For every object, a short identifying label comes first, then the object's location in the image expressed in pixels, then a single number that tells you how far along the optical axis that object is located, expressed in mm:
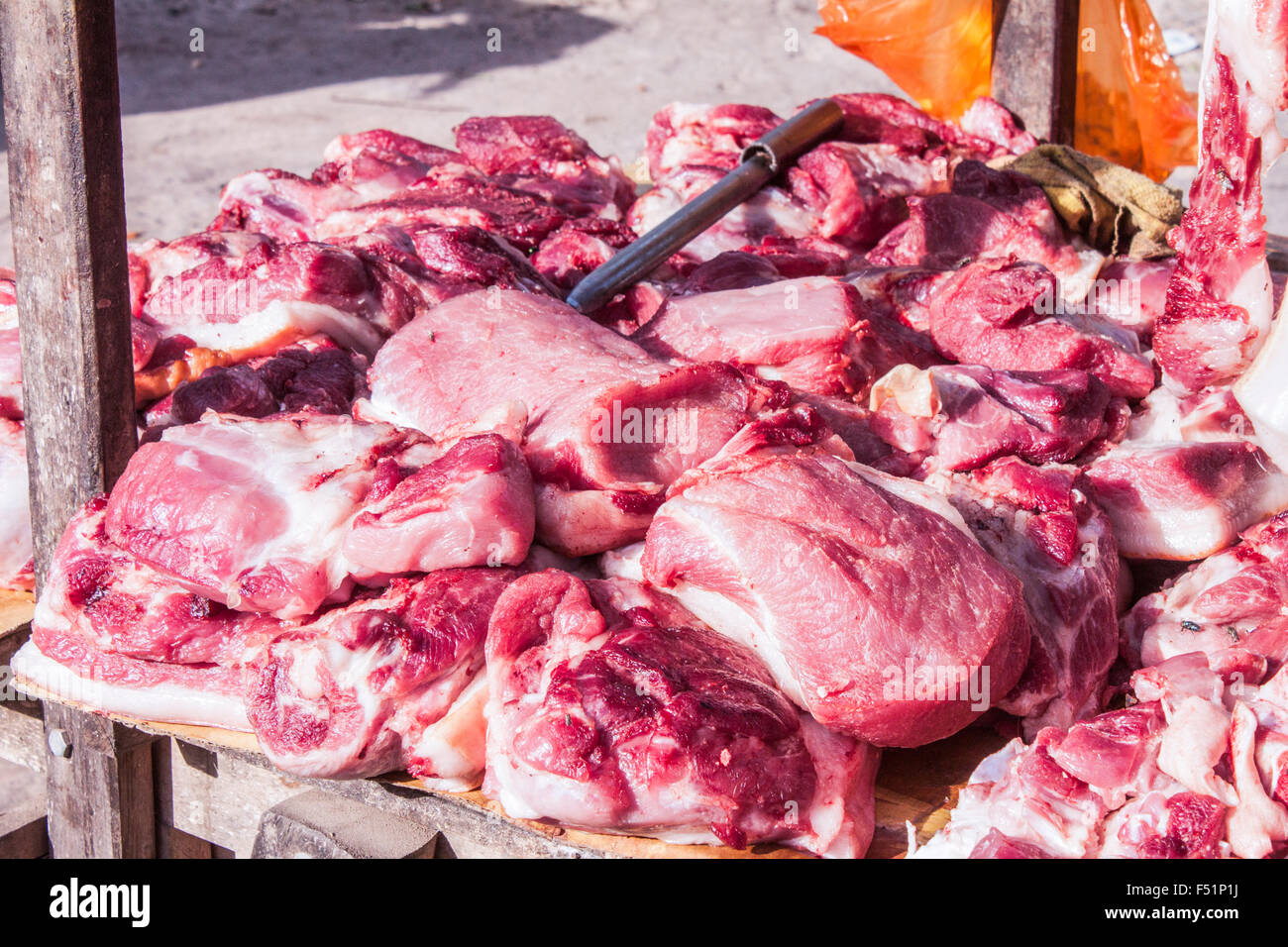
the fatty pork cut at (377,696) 2590
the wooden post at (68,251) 3027
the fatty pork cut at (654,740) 2385
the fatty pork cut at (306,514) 2721
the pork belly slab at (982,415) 3244
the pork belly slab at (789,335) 3465
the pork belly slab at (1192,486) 3152
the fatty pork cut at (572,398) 2898
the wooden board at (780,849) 2494
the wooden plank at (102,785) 3551
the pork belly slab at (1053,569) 2787
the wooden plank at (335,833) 2934
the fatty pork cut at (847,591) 2516
